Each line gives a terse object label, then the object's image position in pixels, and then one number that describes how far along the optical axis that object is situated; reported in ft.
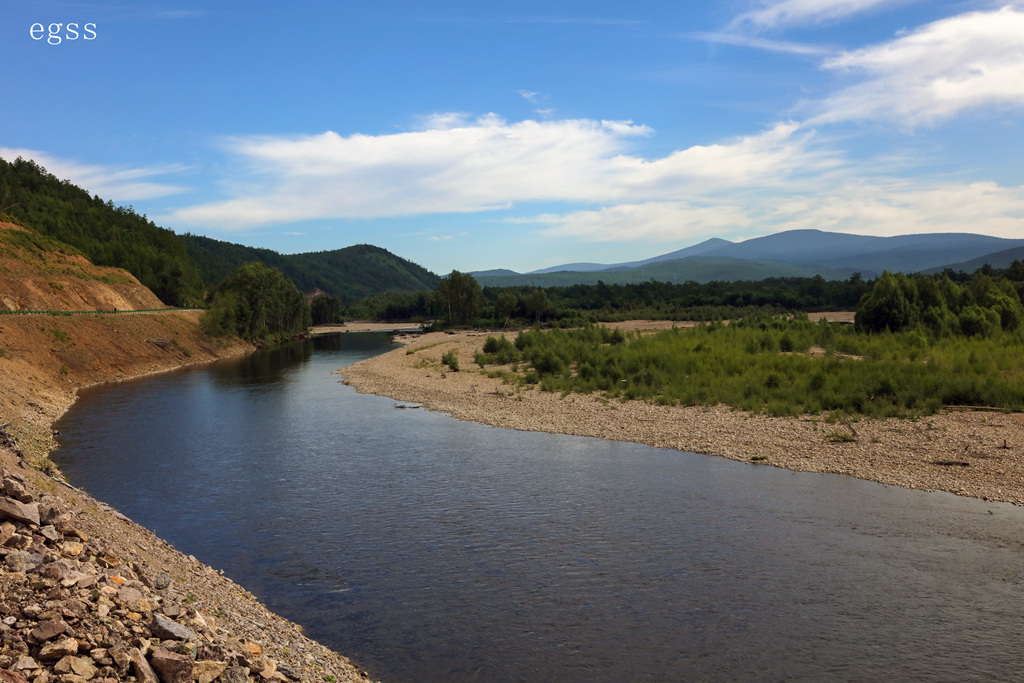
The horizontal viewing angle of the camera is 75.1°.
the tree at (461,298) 417.69
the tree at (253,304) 269.44
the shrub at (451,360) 176.04
